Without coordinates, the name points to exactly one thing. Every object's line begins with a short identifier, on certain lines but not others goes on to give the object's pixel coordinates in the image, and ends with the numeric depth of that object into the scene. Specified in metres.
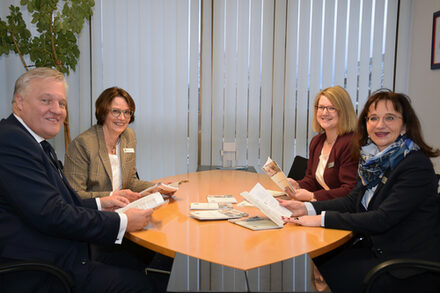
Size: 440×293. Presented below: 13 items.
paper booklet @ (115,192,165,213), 1.85
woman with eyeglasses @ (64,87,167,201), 2.56
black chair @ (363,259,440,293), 1.42
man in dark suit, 1.50
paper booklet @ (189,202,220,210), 2.17
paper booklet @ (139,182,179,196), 2.32
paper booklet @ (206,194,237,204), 2.37
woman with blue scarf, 1.71
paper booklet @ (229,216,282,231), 1.78
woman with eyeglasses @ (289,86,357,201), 2.44
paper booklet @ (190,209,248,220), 1.92
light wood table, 1.43
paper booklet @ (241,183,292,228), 1.84
